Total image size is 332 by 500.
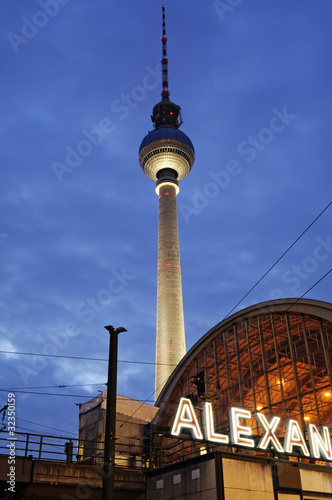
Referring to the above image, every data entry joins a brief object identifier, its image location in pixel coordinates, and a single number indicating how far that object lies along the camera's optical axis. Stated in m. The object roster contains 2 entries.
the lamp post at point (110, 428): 13.11
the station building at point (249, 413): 18.39
